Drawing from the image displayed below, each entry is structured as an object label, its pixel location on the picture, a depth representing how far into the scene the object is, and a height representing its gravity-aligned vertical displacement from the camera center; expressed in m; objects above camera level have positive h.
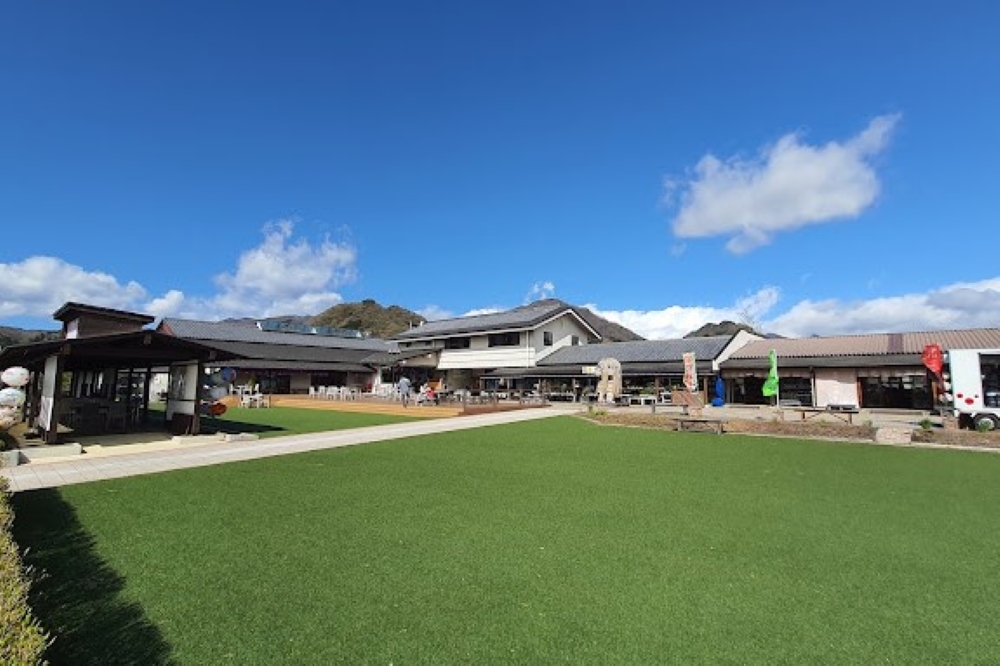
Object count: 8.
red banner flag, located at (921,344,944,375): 19.36 +1.26
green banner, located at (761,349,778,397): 22.08 +0.32
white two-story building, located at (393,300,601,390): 35.34 +3.33
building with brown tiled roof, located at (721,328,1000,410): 22.70 +1.01
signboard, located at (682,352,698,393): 22.12 +0.65
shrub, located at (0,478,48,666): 2.38 -1.25
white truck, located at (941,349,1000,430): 15.37 +0.22
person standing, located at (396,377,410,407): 25.57 -0.29
